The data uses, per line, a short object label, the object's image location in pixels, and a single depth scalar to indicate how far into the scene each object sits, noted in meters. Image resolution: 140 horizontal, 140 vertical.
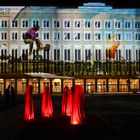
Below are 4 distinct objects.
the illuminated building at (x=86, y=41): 72.71
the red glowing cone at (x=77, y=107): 12.56
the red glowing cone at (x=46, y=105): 15.39
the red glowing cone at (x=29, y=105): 14.44
